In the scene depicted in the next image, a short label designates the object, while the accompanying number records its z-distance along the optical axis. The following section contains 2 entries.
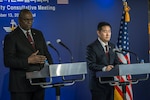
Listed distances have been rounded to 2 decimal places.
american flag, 6.71
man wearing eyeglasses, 4.49
